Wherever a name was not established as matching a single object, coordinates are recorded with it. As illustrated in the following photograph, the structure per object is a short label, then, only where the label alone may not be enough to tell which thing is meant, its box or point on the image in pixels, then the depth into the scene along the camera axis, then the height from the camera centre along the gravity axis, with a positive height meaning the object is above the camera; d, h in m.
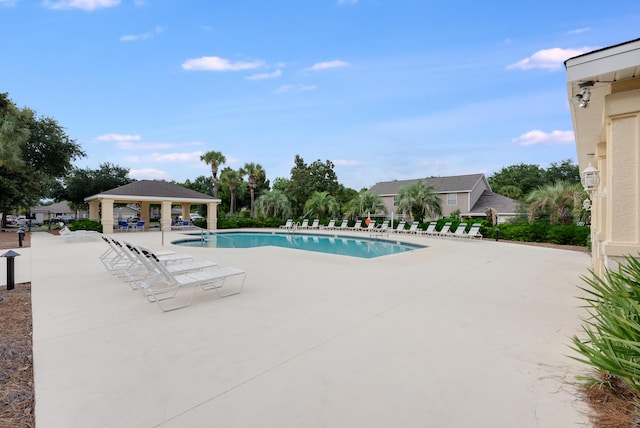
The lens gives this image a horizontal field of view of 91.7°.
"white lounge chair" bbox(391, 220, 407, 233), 22.42 -1.06
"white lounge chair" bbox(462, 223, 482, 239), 18.31 -1.15
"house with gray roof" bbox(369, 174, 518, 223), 29.96 +1.66
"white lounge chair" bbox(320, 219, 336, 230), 27.07 -1.02
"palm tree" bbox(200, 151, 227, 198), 33.09 +5.81
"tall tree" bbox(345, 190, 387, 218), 28.56 +0.80
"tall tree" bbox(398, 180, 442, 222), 24.48 +0.91
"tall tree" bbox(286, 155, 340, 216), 36.59 +3.95
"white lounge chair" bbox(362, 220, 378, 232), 24.70 -0.97
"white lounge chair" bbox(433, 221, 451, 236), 19.64 -1.13
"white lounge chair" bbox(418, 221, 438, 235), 20.30 -1.09
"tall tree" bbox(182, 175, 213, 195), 48.69 +4.66
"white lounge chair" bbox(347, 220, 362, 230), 25.43 -1.03
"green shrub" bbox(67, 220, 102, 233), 21.54 -0.82
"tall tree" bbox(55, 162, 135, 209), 28.27 +2.85
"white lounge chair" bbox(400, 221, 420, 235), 21.34 -1.07
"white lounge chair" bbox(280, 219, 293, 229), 26.50 -0.91
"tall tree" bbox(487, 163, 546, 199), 46.32 +5.67
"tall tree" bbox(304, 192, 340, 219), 30.33 +0.64
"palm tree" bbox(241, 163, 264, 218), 36.62 +4.94
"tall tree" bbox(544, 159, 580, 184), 44.02 +6.06
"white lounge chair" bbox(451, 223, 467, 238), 18.95 -1.09
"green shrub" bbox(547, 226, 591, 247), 15.20 -1.08
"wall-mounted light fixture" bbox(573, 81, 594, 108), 4.22 +1.68
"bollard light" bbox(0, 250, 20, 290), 6.02 -1.11
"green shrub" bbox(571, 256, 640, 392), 2.13 -0.89
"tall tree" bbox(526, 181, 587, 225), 17.02 +0.71
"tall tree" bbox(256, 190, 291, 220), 31.19 +0.85
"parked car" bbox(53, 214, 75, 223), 40.24 -0.87
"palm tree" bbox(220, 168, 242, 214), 36.59 +4.14
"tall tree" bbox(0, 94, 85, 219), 20.06 +4.16
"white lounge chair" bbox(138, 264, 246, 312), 4.97 -1.36
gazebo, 22.31 +1.16
